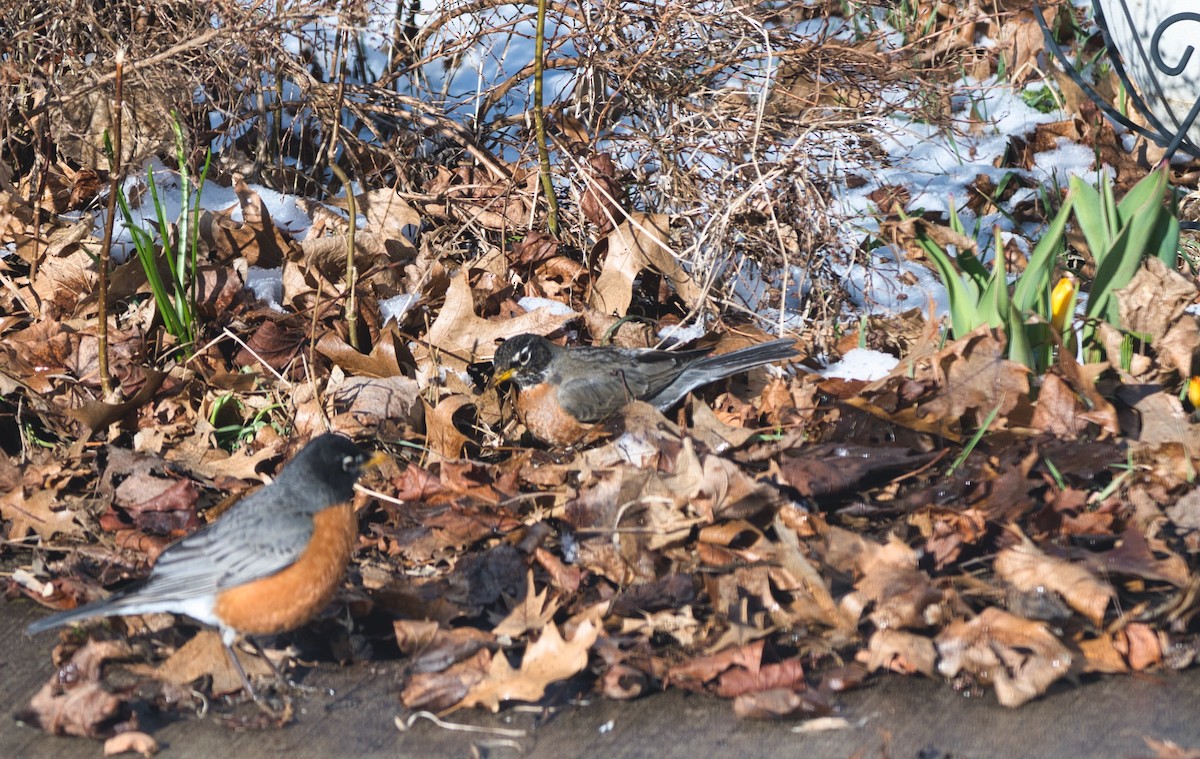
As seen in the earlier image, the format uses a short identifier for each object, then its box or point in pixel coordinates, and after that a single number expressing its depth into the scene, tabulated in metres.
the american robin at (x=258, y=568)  6.21
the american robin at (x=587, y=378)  8.64
